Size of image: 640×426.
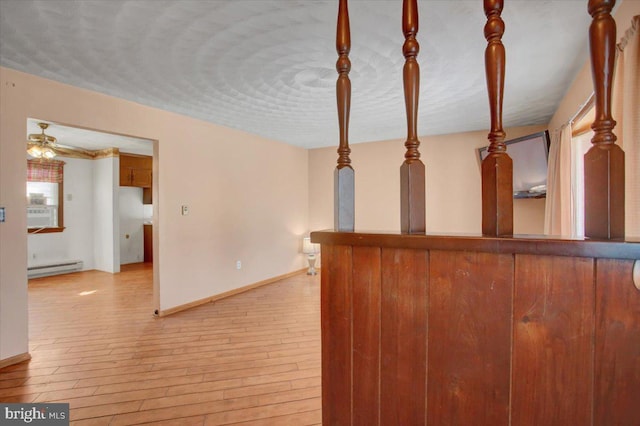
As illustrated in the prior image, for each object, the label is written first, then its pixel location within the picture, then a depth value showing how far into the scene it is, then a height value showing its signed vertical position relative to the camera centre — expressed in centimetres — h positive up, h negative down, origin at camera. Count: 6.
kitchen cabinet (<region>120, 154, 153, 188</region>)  617 +92
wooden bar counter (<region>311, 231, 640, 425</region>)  62 -29
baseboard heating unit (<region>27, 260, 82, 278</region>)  530 -103
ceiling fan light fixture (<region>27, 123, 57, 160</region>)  406 +96
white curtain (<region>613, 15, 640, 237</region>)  125 +44
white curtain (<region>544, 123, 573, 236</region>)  279 +26
